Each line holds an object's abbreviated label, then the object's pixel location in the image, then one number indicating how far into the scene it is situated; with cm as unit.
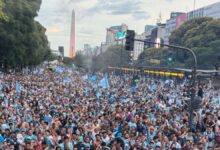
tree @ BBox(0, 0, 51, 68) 4119
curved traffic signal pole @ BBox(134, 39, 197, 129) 1829
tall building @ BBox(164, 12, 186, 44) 13650
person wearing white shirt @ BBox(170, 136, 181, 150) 1398
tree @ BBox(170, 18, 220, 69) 6644
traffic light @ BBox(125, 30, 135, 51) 1964
